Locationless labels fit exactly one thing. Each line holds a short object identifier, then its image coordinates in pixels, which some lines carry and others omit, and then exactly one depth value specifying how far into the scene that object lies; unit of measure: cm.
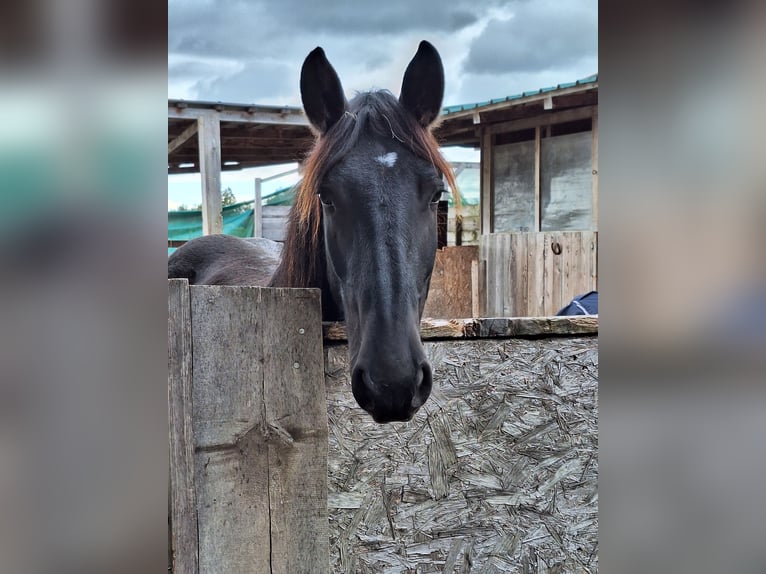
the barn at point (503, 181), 688
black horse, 144
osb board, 170
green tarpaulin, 902
